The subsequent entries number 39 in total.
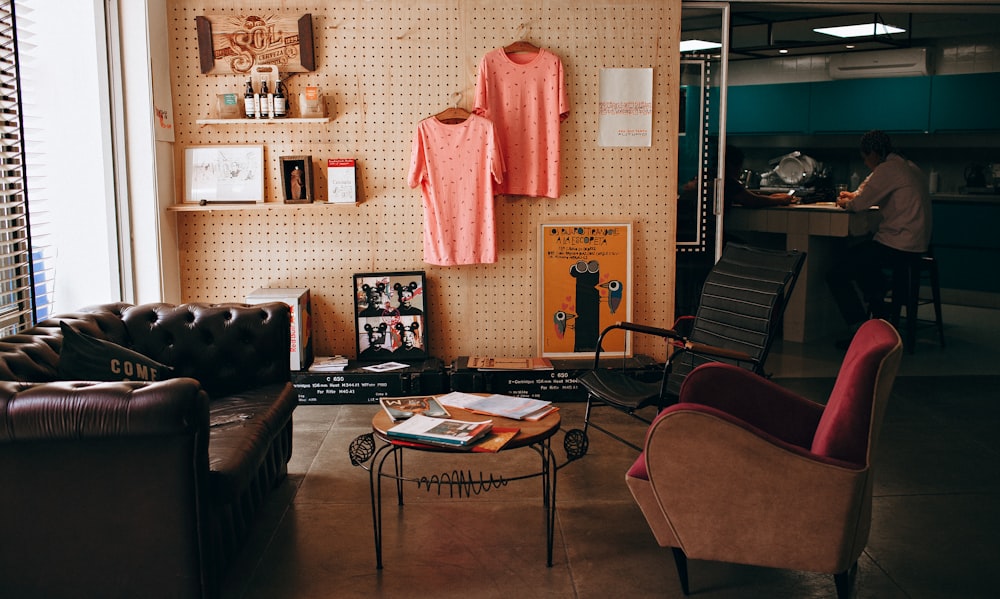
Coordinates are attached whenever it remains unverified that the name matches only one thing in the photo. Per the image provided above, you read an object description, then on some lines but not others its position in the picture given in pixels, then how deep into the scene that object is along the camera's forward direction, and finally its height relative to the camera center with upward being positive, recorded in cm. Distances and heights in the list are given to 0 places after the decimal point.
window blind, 359 +0
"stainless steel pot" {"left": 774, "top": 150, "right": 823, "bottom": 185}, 884 +30
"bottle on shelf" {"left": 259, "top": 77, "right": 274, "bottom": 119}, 521 +62
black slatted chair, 396 -63
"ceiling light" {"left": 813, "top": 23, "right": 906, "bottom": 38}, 829 +164
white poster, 543 +58
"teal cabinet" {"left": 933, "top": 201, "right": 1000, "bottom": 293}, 854 -49
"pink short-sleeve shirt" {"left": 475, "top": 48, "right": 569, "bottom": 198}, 528 +55
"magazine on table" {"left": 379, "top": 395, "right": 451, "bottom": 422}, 333 -82
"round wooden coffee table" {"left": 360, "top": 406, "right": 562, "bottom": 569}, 307 -85
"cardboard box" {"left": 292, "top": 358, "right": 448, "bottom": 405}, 525 -112
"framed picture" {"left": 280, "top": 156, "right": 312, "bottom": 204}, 530 +15
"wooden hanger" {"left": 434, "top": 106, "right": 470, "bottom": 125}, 527 +52
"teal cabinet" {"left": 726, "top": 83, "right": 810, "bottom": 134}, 974 +103
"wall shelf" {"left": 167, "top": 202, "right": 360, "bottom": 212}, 521 -2
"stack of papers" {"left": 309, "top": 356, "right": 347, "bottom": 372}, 528 -100
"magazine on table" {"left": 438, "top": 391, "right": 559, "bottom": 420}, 334 -82
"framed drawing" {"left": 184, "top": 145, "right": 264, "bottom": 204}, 537 +19
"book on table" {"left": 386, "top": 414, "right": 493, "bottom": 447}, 300 -82
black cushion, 302 -56
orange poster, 552 -55
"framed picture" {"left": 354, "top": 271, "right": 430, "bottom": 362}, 548 -73
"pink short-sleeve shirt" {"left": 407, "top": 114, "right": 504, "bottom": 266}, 525 +10
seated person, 660 -23
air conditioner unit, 913 +144
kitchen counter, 673 -33
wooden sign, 523 +98
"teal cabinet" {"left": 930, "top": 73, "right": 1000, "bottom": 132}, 853 +94
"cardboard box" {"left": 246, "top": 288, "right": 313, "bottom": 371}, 515 -69
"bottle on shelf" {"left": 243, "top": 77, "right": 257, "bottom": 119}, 521 +61
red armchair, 261 -86
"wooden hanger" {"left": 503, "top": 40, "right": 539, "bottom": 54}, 528 +94
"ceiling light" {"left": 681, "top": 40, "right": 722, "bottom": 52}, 917 +166
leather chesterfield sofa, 252 -87
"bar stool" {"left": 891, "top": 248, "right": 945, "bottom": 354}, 669 -72
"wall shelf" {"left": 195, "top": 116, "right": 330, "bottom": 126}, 519 +50
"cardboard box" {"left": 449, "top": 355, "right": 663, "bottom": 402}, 525 -110
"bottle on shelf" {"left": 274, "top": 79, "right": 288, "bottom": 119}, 520 +62
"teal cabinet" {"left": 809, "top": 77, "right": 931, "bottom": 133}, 895 +98
